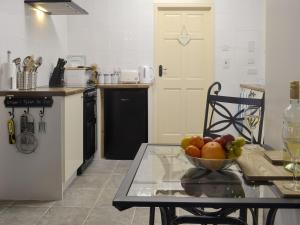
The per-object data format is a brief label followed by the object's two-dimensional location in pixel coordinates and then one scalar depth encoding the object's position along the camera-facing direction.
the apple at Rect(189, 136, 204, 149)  1.36
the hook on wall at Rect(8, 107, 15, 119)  3.23
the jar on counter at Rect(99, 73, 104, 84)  5.31
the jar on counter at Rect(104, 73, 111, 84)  5.31
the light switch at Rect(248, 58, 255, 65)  5.53
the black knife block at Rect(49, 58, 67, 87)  4.64
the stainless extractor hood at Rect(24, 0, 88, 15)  3.98
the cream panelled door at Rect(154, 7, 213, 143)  5.55
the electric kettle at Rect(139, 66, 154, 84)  5.39
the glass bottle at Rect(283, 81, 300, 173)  1.22
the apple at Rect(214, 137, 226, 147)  1.31
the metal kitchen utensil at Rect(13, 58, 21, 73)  3.51
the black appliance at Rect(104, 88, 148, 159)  4.98
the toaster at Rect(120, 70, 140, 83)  5.22
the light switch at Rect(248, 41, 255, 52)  5.50
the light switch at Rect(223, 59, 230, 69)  5.55
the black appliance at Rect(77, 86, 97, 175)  4.22
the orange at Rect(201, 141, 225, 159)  1.28
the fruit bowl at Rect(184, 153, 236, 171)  1.26
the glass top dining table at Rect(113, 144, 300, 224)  0.98
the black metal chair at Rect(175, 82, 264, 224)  1.50
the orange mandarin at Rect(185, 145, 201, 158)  1.32
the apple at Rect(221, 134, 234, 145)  1.31
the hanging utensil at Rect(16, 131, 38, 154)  3.24
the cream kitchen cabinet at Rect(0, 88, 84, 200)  3.25
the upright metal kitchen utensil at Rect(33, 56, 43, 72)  3.77
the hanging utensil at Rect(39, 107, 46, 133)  3.25
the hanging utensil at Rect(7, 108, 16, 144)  3.21
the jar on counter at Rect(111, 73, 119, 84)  5.32
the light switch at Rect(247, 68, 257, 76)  5.55
